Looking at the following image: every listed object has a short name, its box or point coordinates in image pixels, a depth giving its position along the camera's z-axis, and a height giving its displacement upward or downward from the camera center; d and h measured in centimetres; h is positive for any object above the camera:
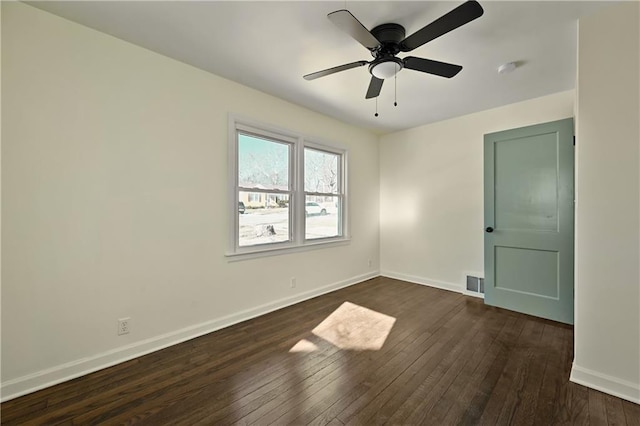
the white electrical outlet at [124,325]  224 -93
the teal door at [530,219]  298 -7
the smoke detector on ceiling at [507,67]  255 +139
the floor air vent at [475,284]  377 -100
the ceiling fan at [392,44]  155 +111
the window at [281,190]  308 +30
